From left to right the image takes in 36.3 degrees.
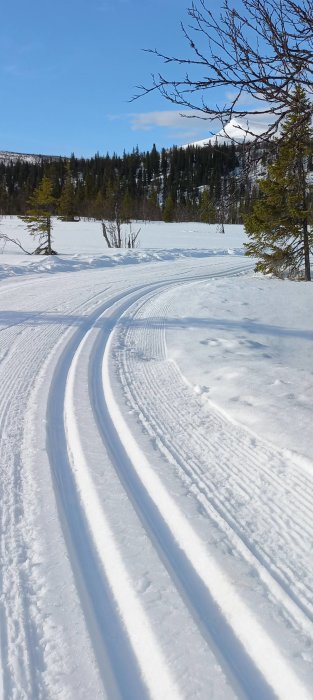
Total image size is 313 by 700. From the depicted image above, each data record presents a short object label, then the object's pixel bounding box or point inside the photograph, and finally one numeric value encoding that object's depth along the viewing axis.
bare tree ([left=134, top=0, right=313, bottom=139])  2.86
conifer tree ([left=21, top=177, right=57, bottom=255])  29.38
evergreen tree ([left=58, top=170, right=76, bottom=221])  62.38
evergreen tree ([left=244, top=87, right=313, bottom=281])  17.17
